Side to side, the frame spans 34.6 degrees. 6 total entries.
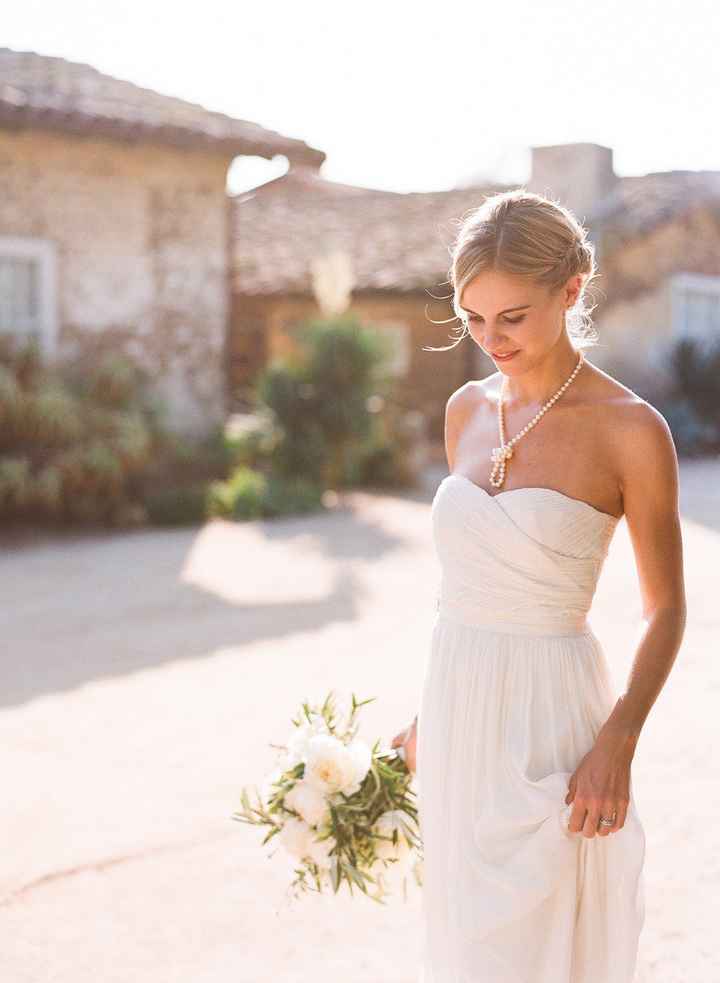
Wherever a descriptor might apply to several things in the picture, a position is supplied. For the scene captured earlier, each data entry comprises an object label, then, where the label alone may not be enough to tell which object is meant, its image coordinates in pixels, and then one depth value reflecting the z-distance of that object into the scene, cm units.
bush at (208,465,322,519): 1041
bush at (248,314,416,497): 1129
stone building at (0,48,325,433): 1001
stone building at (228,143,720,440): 1741
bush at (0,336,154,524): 901
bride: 188
